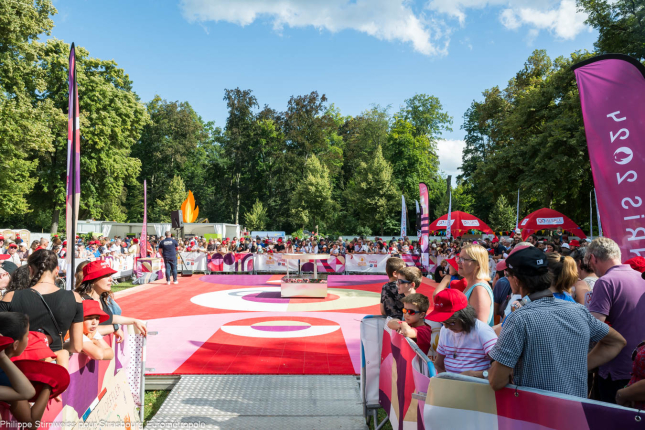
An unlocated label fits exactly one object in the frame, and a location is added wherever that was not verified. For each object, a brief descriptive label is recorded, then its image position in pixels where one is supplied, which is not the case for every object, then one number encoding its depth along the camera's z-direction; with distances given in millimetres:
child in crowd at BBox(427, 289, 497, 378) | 3229
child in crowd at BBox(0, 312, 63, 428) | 2445
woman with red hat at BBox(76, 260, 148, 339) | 4555
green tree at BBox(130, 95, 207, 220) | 59188
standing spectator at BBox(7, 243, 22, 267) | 13906
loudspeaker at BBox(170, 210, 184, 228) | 24344
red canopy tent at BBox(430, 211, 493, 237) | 27047
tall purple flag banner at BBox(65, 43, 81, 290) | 5449
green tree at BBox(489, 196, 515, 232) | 58406
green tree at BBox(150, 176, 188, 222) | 52281
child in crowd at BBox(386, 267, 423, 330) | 5051
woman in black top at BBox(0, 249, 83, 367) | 3506
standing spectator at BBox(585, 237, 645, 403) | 3604
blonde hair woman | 4023
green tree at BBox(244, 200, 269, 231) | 52375
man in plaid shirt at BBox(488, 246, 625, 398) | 2549
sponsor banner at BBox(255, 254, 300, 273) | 22297
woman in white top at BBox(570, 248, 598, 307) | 4558
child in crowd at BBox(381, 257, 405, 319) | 5363
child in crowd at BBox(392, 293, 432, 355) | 4086
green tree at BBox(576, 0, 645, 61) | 19438
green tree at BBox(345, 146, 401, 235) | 47250
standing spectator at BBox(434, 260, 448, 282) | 11903
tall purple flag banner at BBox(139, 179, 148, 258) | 18138
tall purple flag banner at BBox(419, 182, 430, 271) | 15398
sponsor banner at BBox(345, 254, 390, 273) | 22484
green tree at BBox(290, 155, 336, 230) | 48969
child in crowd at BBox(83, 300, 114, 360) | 3803
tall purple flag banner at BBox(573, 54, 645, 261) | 4422
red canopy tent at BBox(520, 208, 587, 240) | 22000
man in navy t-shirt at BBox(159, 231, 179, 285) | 16484
